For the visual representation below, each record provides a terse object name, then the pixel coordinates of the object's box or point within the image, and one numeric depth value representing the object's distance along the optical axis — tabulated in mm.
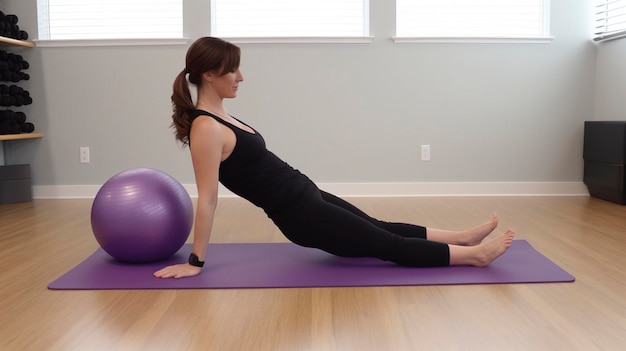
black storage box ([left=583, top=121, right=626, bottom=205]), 3791
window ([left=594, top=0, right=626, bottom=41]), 4035
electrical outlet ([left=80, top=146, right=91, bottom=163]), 4363
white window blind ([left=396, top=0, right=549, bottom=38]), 4316
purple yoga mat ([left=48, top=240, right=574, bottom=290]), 2074
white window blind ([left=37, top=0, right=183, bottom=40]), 4316
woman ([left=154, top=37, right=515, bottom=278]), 2062
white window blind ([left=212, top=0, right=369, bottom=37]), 4316
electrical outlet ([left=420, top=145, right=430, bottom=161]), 4332
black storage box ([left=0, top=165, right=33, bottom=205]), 4133
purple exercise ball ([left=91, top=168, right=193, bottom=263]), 2230
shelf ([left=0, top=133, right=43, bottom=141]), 3915
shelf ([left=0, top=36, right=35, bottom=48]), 3934
